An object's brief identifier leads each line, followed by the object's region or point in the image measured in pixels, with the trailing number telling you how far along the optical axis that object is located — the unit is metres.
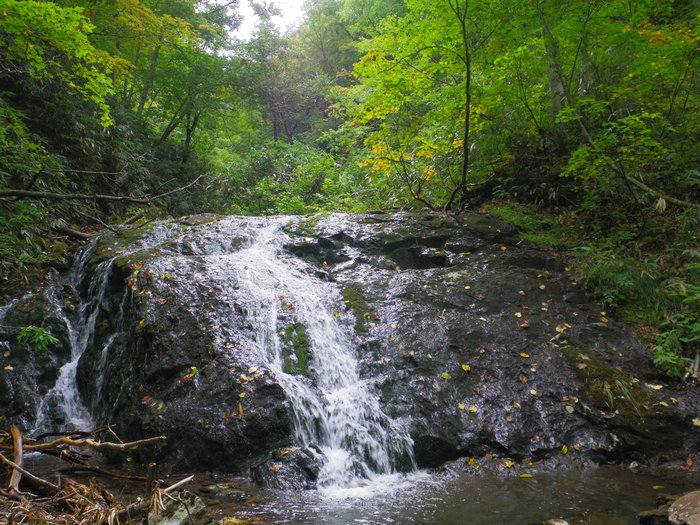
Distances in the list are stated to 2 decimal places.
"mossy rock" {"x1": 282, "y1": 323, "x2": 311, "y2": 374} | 4.96
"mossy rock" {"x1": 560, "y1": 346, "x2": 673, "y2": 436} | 4.08
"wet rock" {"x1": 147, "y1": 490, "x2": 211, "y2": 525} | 2.16
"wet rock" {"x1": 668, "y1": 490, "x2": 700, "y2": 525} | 2.35
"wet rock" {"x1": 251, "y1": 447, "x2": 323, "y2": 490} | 3.63
